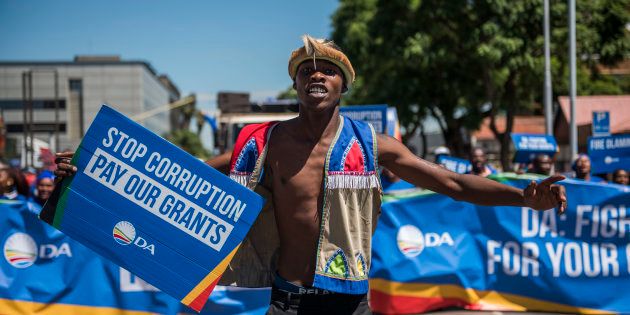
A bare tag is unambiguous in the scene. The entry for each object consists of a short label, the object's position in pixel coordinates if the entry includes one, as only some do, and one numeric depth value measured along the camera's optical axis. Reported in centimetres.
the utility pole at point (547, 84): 1706
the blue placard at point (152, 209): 280
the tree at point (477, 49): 2008
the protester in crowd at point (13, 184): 760
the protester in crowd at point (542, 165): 941
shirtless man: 297
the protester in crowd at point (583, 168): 914
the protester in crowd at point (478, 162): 975
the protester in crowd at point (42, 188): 712
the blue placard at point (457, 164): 1043
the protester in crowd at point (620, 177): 945
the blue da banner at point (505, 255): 686
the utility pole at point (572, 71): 1571
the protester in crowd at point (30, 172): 1224
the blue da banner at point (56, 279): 627
